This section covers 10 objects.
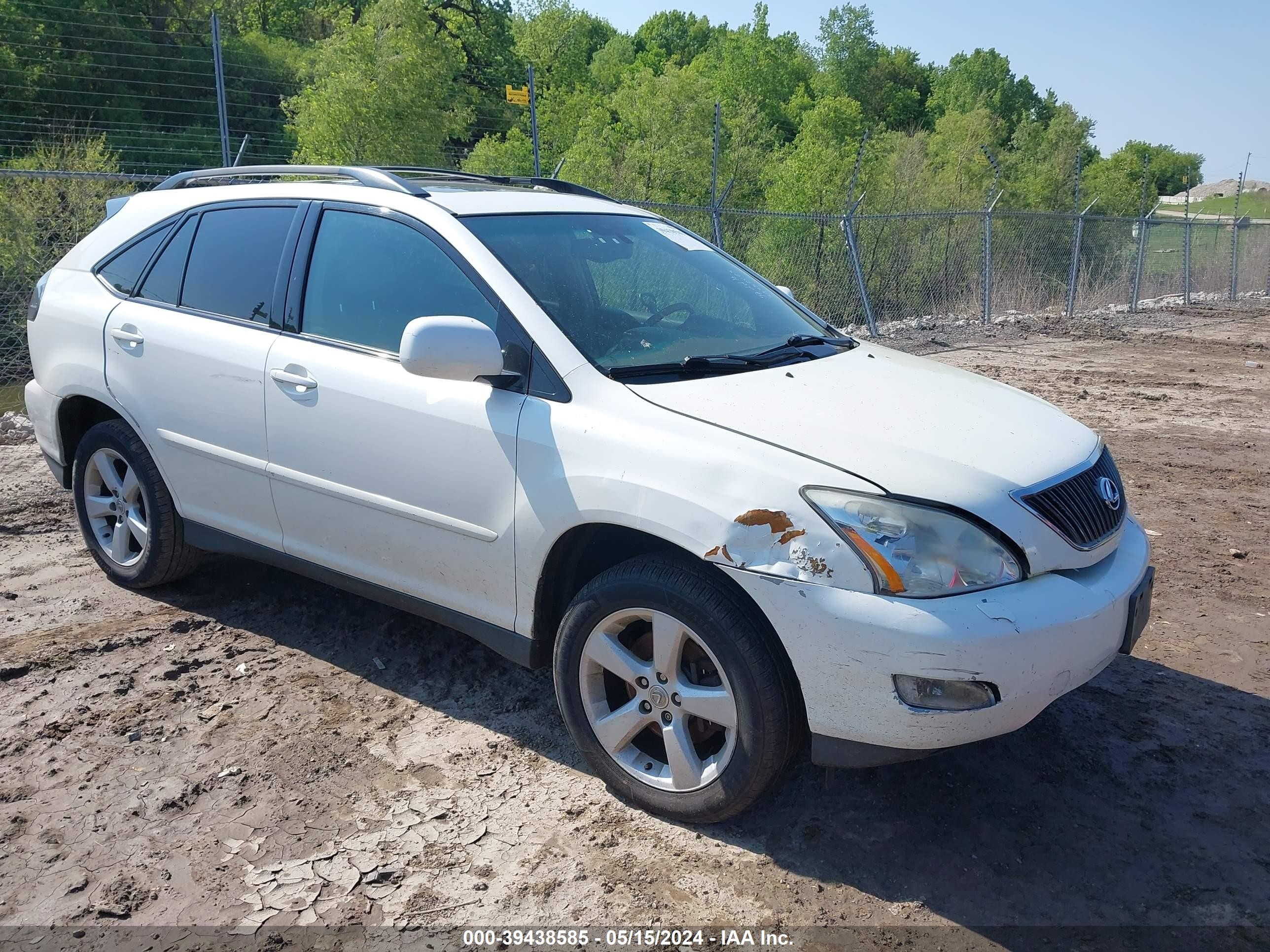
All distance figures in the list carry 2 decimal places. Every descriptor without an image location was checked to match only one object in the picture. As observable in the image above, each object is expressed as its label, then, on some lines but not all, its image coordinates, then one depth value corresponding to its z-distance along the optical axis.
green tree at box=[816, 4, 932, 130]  74.81
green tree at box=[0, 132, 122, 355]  12.12
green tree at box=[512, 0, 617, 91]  51.09
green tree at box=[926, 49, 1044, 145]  69.75
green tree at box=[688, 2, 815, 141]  59.97
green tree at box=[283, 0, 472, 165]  17.17
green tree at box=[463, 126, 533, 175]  25.92
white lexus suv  2.57
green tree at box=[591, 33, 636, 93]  66.41
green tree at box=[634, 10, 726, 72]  86.38
